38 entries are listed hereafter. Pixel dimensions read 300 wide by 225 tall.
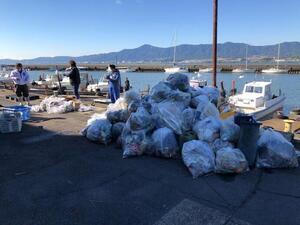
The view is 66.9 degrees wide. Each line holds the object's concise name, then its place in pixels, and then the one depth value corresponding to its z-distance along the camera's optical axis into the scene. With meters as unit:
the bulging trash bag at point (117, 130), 4.95
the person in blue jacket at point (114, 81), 8.52
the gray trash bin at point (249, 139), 3.76
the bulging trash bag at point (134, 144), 4.26
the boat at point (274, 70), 58.32
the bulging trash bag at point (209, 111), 4.65
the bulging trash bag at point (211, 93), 5.39
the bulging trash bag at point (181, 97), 4.97
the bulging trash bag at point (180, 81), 5.39
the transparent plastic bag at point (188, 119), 4.55
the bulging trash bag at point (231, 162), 3.56
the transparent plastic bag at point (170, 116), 4.48
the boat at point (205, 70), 68.68
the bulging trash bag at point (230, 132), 3.96
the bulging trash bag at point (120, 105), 5.45
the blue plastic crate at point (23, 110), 6.54
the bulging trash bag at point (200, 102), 4.78
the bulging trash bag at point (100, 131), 4.91
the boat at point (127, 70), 79.43
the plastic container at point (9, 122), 5.51
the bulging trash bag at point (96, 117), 5.48
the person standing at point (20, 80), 7.82
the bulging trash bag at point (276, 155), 3.79
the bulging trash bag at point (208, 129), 4.07
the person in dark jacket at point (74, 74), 9.00
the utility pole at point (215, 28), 8.20
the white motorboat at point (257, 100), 12.54
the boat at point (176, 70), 67.33
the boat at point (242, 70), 63.70
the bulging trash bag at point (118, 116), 5.23
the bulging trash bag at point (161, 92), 5.03
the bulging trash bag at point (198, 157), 3.58
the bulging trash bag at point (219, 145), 3.90
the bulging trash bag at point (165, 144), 4.17
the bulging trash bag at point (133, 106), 5.13
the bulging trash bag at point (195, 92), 5.31
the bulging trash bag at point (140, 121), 4.49
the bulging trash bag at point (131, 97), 5.44
